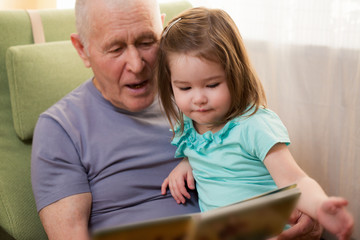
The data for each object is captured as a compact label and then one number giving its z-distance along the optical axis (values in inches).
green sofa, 61.8
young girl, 45.0
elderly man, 52.9
